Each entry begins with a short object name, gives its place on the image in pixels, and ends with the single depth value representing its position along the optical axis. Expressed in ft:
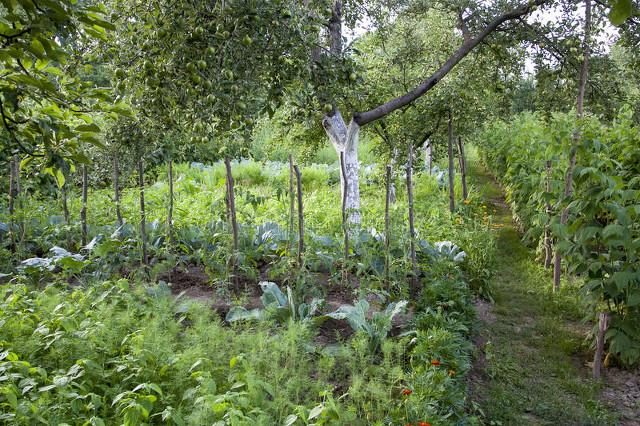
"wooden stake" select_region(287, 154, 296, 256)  17.36
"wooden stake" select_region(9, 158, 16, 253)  20.11
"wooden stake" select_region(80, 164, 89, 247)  19.98
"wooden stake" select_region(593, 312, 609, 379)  15.46
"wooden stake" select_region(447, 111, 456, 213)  30.55
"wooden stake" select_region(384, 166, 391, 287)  18.05
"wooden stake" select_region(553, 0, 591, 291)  19.72
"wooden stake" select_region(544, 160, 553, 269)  24.26
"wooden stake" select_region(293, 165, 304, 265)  16.66
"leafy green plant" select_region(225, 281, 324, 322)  13.98
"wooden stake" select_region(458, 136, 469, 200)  35.19
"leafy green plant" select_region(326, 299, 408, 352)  13.51
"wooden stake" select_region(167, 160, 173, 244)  19.12
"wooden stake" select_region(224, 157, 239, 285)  16.63
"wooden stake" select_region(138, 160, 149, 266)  18.04
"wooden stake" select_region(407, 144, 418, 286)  19.24
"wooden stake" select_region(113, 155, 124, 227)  19.80
